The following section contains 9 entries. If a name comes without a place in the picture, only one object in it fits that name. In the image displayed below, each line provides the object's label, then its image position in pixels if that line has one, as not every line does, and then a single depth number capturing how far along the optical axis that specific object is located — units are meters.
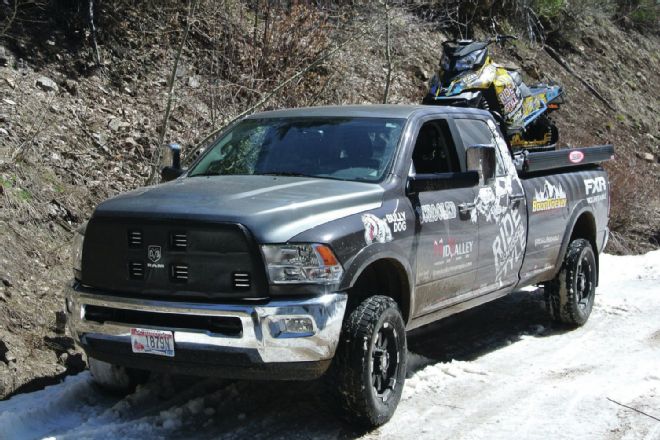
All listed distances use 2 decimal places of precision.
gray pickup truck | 4.56
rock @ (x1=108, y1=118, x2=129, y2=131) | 9.59
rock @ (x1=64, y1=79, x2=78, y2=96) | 9.67
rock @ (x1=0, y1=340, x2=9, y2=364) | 5.96
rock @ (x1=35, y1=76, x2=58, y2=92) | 9.44
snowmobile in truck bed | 9.99
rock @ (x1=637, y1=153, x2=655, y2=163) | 17.47
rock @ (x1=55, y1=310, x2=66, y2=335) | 6.64
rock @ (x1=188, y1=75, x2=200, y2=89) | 10.95
